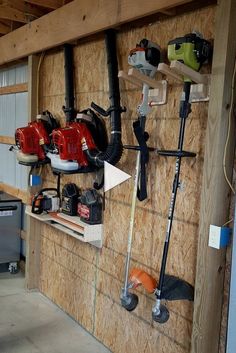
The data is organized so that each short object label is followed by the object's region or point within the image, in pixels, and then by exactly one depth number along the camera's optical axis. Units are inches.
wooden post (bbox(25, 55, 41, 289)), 141.6
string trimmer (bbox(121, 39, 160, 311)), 87.2
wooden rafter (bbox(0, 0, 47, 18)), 127.3
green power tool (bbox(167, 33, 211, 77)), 77.1
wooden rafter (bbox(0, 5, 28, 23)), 130.5
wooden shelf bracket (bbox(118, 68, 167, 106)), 87.6
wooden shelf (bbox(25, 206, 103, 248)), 109.7
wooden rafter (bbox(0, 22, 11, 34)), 158.3
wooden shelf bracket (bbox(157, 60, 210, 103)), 77.3
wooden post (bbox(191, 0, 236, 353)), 72.9
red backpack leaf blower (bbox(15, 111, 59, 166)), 127.5
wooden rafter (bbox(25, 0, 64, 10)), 119.5
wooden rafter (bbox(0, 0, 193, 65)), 91.4
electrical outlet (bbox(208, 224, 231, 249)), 73.9
